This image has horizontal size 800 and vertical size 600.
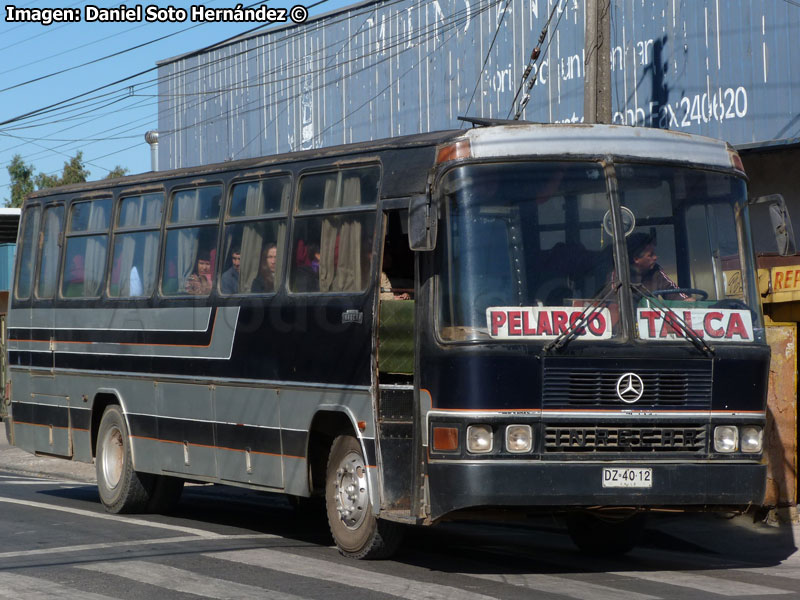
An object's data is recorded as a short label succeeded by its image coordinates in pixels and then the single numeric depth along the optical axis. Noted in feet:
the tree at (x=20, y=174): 241.55
